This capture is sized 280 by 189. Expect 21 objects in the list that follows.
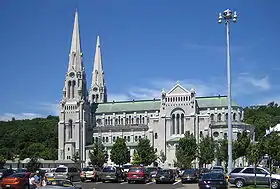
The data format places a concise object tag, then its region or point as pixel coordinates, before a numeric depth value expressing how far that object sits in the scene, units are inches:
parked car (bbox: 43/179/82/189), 844.9
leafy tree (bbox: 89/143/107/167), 4485.7
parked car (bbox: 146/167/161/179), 2155.9
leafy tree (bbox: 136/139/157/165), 4254.4
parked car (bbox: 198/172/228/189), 1320.1
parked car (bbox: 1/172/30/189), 1344.7
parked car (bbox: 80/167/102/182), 1920.6
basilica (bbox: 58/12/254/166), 4761.3
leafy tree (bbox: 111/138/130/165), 4453.3
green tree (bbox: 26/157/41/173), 2751.5
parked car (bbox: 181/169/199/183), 1873.8
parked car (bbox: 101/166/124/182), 1899.6
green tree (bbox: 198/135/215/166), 3727.9
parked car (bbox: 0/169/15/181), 1902.4
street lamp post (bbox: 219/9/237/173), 1612.5
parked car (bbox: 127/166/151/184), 1856.5
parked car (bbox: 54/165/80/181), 1697.0
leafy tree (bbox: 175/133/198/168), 3723.2
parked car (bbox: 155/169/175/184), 1872.4
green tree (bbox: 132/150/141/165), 4304.6
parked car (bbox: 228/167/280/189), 1516.7
